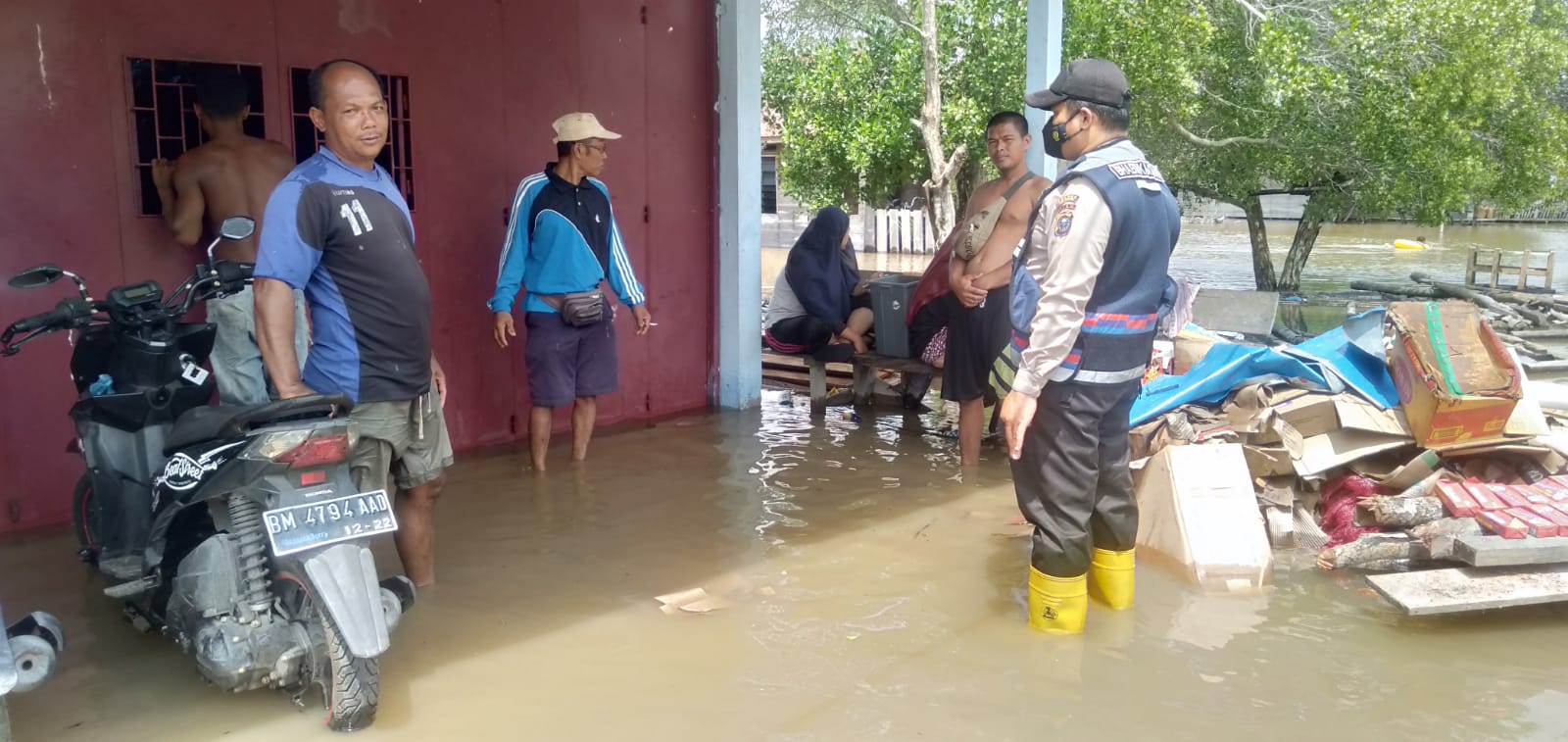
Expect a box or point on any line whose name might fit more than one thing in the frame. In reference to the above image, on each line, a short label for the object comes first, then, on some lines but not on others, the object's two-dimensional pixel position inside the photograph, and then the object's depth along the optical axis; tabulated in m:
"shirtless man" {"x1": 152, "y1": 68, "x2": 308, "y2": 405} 4.66
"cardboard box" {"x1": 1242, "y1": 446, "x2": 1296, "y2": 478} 5.00
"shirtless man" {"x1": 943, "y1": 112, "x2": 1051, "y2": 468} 5.50
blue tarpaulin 5.32
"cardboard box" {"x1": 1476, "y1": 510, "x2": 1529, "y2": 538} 4.15
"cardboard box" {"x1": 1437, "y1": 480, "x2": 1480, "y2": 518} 4.43
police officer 3.55
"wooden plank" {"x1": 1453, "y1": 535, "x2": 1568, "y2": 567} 4.05
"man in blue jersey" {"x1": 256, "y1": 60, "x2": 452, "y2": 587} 3.30
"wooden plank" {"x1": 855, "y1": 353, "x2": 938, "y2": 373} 7.23
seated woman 7.69
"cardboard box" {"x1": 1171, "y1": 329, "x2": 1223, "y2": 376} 6.27
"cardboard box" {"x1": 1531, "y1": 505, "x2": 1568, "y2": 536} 4.16
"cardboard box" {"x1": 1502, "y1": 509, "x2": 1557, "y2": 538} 4.14
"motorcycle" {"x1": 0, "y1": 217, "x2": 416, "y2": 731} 2.99
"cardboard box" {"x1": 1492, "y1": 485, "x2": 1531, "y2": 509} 4.43
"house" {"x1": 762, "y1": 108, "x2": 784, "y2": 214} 23.69
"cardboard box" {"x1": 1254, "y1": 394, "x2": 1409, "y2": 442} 5.04
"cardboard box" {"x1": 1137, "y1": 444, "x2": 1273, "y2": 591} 4.37
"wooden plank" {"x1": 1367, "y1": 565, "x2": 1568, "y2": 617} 3.88
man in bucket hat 5.64
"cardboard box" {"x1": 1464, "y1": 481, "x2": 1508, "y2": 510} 4.43
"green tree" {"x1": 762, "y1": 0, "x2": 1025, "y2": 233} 13.18
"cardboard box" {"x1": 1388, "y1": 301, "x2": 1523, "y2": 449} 4.80
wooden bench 7.33
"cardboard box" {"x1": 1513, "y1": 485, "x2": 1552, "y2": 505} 4.45
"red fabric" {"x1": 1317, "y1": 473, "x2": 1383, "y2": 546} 4.80
